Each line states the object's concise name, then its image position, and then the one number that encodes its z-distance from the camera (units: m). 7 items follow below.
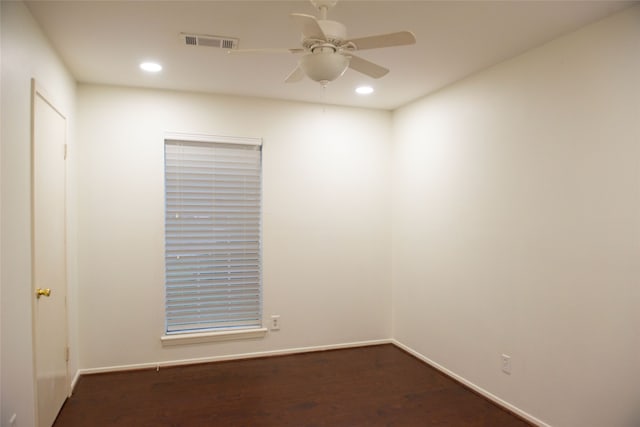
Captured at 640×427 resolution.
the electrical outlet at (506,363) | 2.96
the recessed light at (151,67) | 3.10
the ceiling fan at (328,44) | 1.69
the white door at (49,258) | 2.35
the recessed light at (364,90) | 3.65
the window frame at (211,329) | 3.76
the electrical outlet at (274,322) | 4.07
